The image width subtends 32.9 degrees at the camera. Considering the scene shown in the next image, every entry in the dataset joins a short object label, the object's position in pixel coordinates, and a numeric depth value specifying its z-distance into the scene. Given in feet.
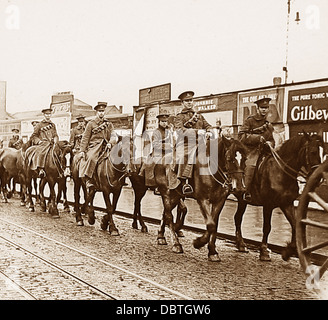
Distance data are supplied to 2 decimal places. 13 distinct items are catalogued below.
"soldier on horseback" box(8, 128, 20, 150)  65.68
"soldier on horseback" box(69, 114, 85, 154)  46.57
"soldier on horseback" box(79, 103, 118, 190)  38.68
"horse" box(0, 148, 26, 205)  57.00
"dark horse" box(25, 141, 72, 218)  45.55
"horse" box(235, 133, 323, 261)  25.86
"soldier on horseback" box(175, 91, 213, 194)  28.71
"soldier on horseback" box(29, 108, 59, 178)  47.75
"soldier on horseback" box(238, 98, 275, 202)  29.33
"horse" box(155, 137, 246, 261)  26.84
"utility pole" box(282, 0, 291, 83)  26.85
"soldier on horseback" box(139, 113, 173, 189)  32.68
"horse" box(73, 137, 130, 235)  36.86
